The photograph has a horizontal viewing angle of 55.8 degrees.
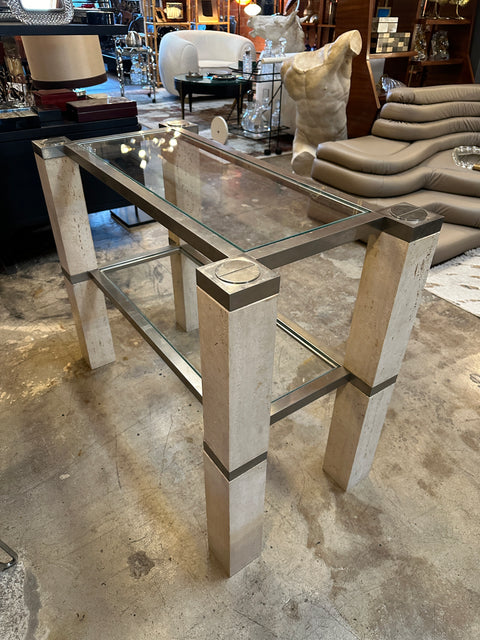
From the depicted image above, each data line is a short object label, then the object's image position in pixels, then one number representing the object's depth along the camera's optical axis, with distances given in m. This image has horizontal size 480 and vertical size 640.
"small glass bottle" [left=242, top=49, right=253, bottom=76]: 4.84
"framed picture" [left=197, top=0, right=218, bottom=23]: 7.58
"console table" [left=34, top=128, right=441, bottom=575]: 0.80
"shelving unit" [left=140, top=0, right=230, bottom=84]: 7.23
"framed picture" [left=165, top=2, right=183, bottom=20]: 7.32
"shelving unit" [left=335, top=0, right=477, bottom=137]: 3.53
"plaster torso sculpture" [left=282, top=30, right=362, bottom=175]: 3.32
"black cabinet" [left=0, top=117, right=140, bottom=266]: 2.23
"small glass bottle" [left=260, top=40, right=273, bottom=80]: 4.47
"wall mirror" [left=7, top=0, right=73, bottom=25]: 1.44
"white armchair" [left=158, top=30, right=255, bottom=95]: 6.08
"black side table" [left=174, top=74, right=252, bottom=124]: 4.79
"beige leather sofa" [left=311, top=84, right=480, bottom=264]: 2.78
